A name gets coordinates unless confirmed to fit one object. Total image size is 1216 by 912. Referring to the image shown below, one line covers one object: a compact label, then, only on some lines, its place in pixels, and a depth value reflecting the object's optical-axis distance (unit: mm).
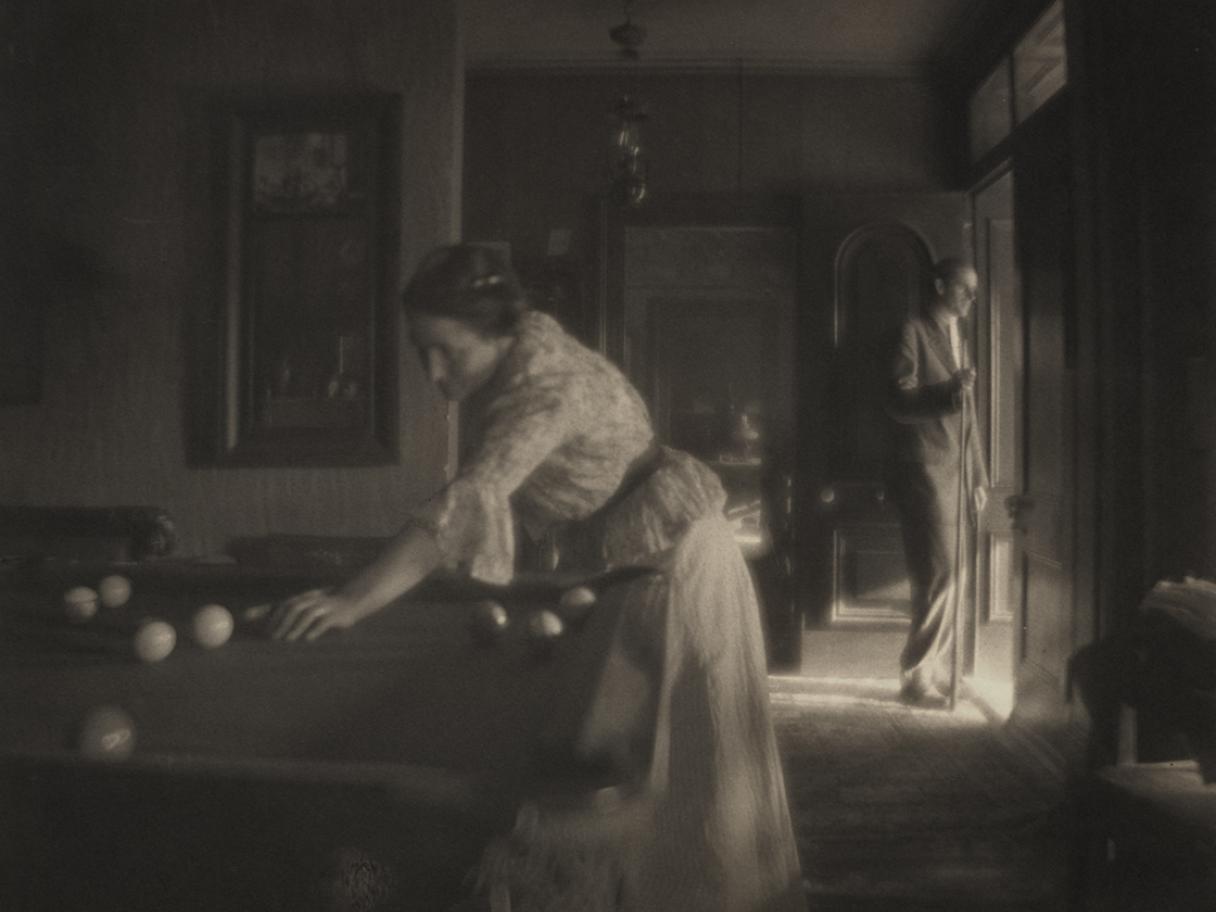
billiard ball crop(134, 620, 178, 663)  1252
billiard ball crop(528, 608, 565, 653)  1259
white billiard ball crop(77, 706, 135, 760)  818
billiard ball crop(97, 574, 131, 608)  1603
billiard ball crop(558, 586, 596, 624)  1387
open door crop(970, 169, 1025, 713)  3625
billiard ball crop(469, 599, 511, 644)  1314
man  3500
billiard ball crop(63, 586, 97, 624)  1495
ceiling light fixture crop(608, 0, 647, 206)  2953
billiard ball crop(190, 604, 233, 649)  1310
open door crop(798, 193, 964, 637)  3814
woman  1365
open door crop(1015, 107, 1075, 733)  2508
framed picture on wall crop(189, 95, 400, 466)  2336
